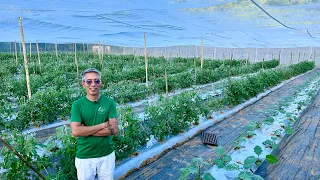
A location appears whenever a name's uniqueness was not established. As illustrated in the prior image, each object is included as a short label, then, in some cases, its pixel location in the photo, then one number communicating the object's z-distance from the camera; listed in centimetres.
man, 189
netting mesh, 394
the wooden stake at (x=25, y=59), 464
